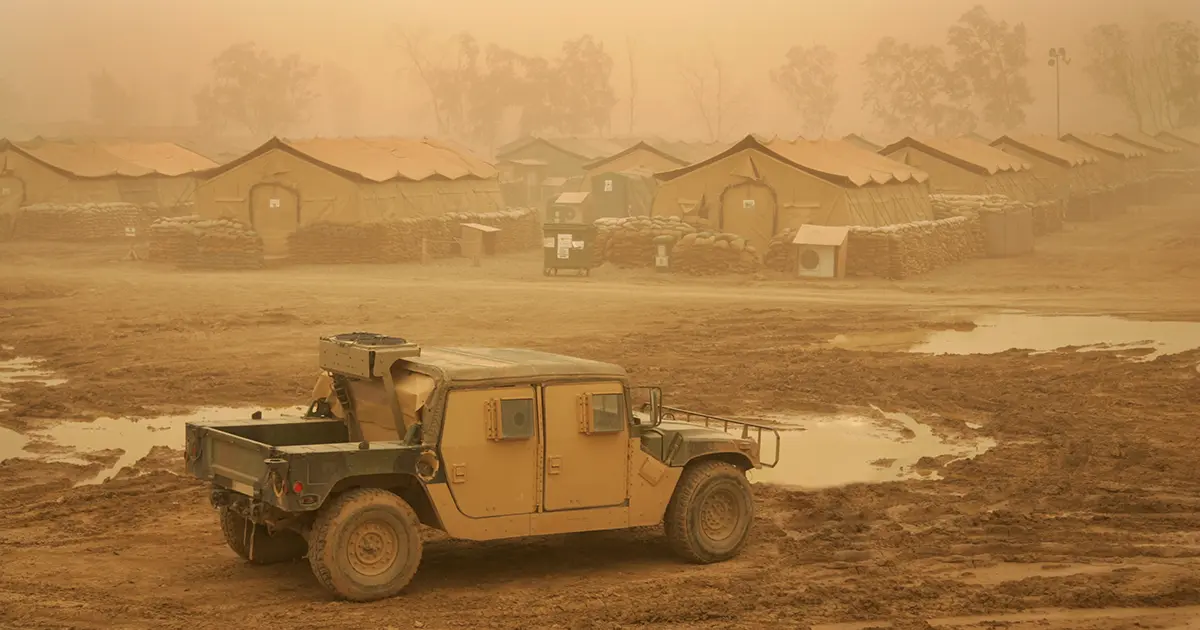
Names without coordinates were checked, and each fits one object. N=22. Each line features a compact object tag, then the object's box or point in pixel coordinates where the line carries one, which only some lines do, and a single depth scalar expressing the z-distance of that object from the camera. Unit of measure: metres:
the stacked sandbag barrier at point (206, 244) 39.06
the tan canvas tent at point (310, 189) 41.25
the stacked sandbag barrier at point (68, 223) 47.44
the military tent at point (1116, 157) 71.94
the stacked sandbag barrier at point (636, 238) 39.12
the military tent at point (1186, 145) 103.94
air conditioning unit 36.91
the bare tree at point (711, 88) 180.91
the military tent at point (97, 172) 49.72
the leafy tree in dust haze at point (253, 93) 124.56
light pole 80.31
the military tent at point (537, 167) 67.75
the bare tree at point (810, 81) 143.62
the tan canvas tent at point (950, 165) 50.59
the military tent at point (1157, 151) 86.44
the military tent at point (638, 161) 58.28
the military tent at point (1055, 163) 61.19
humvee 10.37
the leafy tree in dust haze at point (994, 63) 126.94
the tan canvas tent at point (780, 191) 38.88
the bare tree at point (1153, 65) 129.62
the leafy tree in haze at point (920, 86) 128.25
